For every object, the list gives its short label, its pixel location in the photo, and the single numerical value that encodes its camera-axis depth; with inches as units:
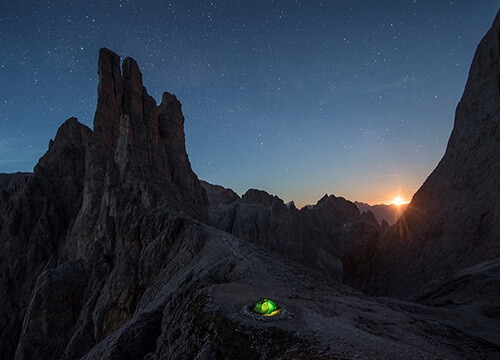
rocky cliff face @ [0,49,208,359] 1508.4
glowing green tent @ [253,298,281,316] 560.5
